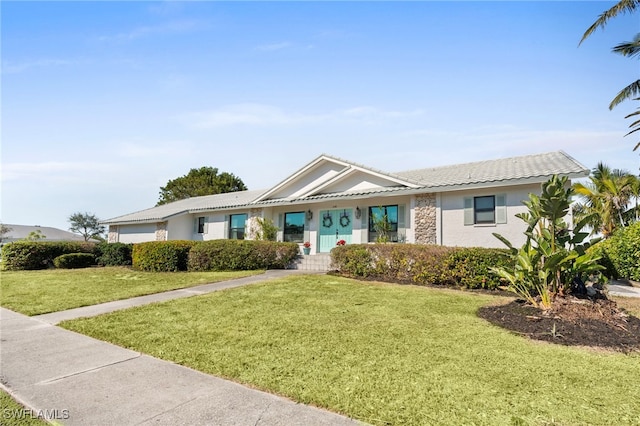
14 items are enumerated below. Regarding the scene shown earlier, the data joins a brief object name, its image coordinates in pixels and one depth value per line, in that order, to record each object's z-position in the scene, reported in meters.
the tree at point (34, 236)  34.90
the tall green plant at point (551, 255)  6.12
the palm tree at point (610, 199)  20.08
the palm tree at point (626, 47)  15.89
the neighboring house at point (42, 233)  53.22
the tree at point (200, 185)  47.69
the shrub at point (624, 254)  12.56
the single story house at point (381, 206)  13.35
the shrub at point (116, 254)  20.45
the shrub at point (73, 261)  19.66
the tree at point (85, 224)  59.96
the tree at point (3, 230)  46.60
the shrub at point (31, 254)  19.05
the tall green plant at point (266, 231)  19.41
